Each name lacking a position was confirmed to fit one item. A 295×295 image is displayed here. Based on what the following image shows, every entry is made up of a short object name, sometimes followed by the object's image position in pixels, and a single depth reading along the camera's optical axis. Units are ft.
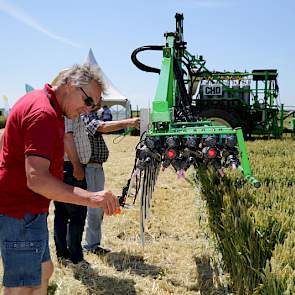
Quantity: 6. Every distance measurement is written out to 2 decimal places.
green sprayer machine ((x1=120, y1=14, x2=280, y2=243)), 11.09
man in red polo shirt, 7.44
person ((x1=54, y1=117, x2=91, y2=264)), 13.81
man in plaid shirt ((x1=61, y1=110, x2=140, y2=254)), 13.99
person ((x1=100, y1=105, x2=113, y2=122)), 58.44
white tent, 78.12
